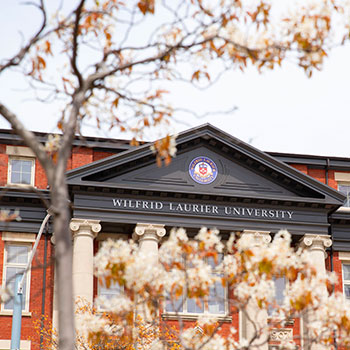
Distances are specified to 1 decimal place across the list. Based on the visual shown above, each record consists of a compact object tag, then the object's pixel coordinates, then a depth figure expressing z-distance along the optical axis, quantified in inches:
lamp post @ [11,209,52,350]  875.4
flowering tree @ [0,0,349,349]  417.7
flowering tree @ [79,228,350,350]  443.5
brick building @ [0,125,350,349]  1219.9
